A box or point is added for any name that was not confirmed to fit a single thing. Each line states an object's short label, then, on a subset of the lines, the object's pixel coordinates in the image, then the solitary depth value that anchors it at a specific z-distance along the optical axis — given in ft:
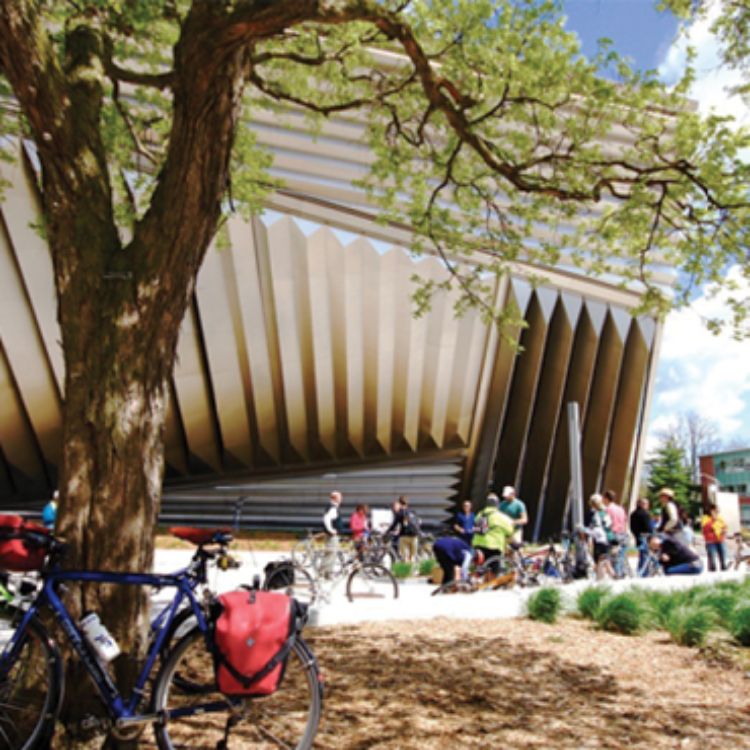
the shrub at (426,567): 42.36
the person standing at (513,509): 34.88
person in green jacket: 29.19
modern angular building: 58.49
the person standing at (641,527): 39.29
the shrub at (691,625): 18.08
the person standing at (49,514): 38.81
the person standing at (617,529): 37.11
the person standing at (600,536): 35.12
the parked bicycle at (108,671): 9.25
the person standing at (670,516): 33.78
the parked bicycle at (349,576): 27.53
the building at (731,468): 241.96
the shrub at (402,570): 40.68
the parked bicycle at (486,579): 27.76
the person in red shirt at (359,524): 43.01
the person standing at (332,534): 29.84
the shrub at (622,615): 19.74
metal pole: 37.63
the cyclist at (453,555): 27.96
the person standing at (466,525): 34.16
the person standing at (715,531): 40.29
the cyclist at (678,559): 31.76
